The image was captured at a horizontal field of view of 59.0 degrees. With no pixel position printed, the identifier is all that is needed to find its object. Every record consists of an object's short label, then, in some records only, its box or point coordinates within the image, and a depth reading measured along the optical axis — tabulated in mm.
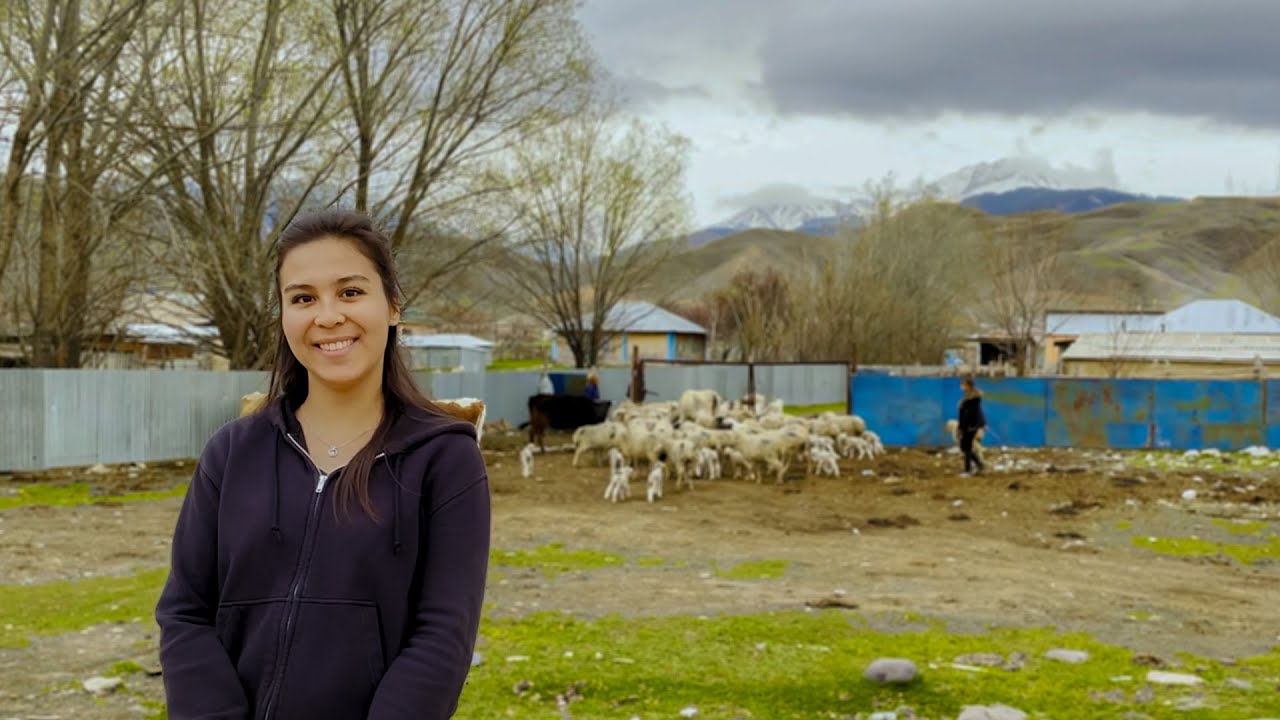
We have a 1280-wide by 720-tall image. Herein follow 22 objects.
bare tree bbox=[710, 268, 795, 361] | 47625
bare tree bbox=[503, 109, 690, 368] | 37750
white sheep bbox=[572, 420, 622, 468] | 21188
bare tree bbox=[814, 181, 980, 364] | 46688
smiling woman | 2369
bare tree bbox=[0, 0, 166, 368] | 14219
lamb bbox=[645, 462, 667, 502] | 16797
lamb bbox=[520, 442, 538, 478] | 19516
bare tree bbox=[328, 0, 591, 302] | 22234
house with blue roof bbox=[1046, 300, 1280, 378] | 38281
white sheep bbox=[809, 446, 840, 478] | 20266
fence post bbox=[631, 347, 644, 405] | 29200
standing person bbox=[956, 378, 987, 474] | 19406
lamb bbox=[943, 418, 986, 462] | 19781
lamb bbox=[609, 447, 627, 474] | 17914
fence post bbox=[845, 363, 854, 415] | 25828
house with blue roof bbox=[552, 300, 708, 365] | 65125
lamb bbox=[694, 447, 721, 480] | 19406
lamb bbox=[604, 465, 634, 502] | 16906
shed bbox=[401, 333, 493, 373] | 46500
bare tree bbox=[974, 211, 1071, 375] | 42281
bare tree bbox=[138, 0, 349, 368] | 18641
